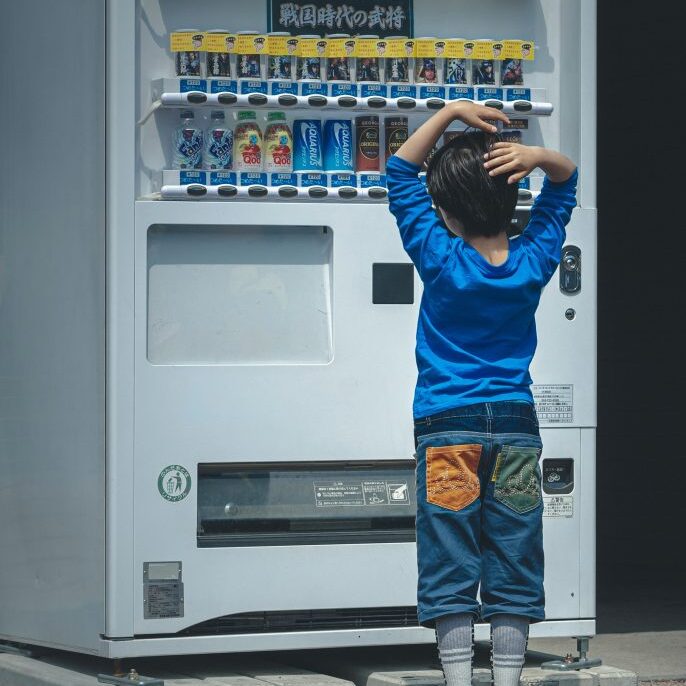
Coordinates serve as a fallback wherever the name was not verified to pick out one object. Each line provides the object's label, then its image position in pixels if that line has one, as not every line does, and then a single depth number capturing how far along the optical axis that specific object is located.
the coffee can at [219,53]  7.96
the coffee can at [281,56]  8.10
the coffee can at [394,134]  8.29
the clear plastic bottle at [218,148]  7.97
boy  6.15
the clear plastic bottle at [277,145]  8.12
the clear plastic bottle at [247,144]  8.07
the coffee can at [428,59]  8.32
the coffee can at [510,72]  8.44
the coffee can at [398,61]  8.26
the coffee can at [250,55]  8.04
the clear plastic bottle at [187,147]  7.92
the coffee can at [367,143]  8.25
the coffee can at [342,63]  8.21
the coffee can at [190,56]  7.93
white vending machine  7.78
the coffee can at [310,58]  8.16
